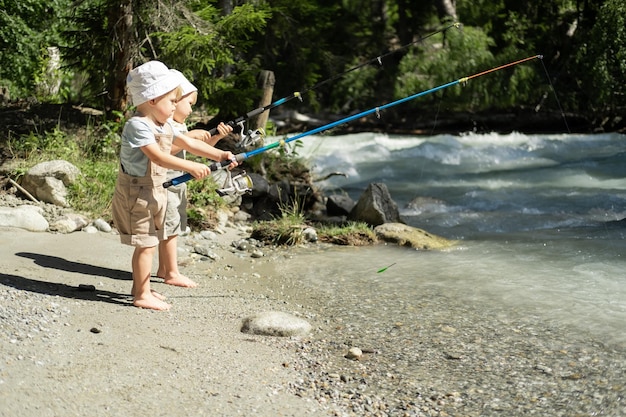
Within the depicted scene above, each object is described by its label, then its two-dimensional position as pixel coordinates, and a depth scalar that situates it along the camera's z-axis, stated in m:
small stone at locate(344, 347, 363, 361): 5.16
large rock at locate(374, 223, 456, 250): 8.53
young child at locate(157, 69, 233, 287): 6.18
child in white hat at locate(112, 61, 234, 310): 5.52
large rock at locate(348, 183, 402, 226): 9.38
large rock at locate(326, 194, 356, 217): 10.20
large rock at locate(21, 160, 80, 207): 8.34
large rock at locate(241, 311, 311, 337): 5.43
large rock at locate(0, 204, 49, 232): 7.43
